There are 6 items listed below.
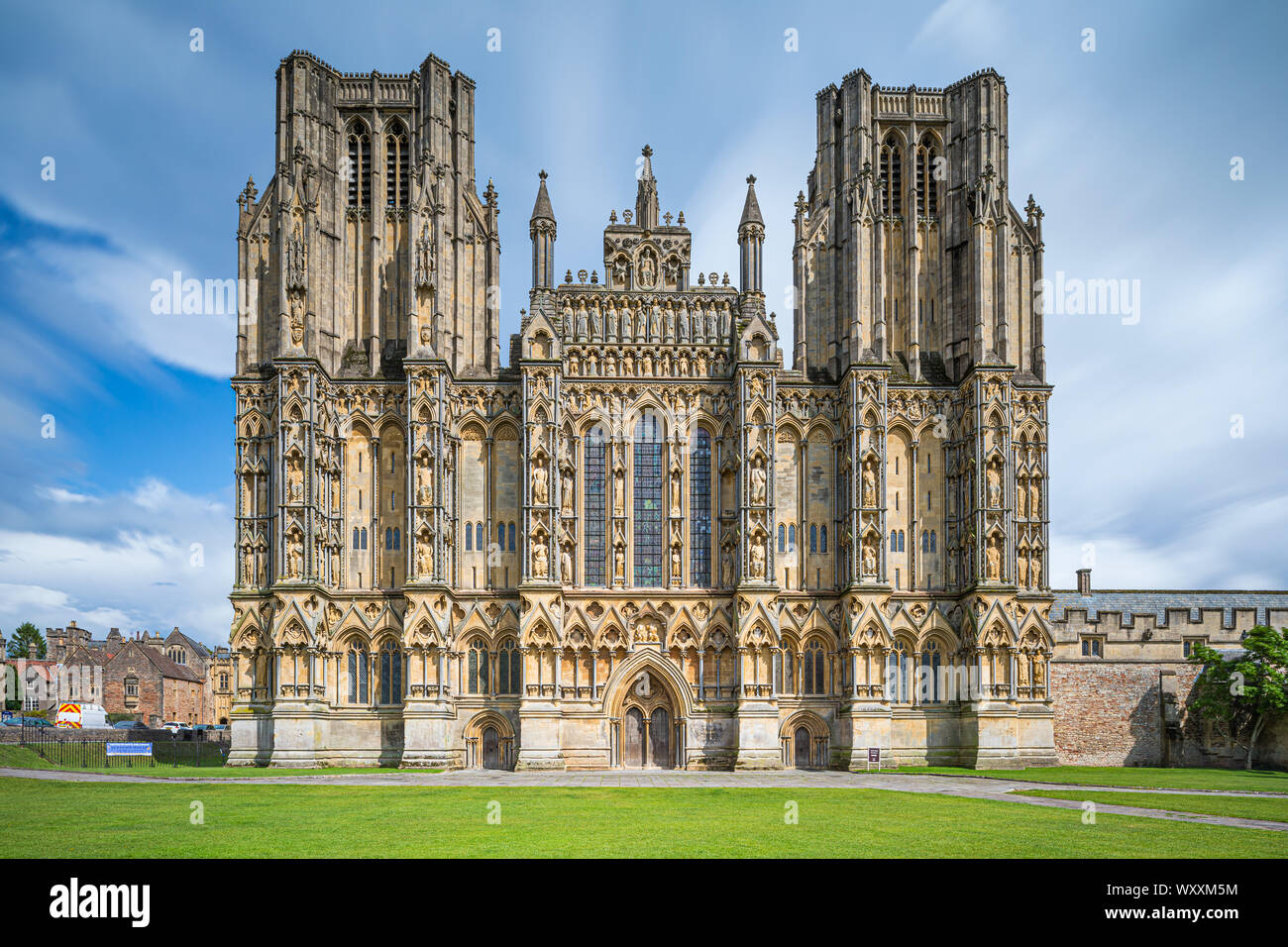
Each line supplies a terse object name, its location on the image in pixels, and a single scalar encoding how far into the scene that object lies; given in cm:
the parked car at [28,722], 7382
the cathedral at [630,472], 5481
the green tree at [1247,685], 5620
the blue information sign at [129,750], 5972
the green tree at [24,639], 13975
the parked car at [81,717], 7212
